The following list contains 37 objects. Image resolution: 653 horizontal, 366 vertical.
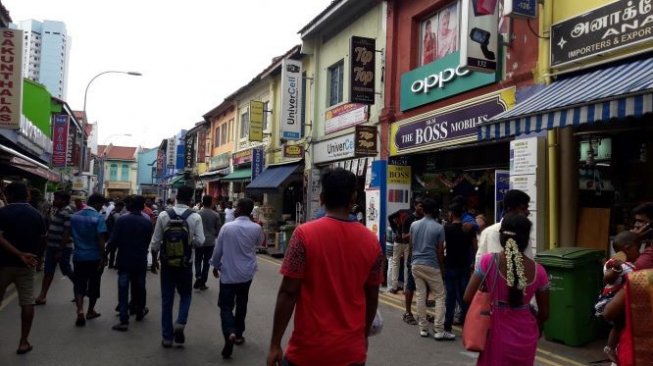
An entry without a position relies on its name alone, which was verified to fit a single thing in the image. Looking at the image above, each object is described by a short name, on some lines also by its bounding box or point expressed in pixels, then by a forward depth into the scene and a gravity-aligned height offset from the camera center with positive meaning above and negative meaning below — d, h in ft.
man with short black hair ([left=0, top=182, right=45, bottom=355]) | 18.49 -1.92
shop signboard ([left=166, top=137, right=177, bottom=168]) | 137.69 +11.96
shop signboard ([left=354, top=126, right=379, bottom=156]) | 44.19 +5.28
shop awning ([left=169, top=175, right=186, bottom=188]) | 130.93 +4.22
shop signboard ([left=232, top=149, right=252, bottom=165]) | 77.97 +6.61
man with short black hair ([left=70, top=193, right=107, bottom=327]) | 23.26 -2.47
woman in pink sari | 11.39 -1.85
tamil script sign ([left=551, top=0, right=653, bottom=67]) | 23.06 +8.43
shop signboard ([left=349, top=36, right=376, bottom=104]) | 44.09 +11.20
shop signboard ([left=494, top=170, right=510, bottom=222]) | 28.68 +1.16
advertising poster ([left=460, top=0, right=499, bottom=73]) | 30.01 +9.83
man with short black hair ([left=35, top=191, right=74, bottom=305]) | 26.32 -2.13
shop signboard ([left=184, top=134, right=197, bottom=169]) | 122.57 +10.82
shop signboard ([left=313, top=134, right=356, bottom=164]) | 48.82 +5.27
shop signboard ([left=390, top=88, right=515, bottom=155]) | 31.63 +5.69
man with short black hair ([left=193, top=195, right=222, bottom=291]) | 33.12 -2.69
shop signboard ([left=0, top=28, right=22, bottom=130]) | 44.93 +9.83
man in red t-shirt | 9.14 -1.51
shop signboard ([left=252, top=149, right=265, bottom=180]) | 70.08 +5.08
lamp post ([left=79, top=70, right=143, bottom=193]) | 81.00 +10.78
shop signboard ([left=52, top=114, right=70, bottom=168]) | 91.25 +8.88
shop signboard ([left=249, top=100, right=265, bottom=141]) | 69.77 +10.51
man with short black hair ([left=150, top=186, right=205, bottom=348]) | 19.94 -3.00
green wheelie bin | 21.07 -3.27
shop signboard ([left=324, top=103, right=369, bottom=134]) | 48.00 +8.29
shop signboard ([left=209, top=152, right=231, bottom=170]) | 90.97 +6.91
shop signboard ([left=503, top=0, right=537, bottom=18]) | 27.60 +10.46
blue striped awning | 18.81 +4.18
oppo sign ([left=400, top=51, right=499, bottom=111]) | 33.86 +8.62
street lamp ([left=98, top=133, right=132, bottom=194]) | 147.07 +4.16
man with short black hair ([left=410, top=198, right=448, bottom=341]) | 23.18 -2.31
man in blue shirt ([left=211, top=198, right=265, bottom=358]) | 19.51 -2.45
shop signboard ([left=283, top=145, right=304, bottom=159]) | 59.47 +5.64
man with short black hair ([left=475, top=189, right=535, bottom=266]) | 17.66 -0.13
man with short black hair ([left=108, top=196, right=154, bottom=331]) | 22.20 -2.10
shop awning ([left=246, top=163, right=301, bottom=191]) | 59.41 +2.77
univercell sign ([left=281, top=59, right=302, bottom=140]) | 57.16 +11.07
